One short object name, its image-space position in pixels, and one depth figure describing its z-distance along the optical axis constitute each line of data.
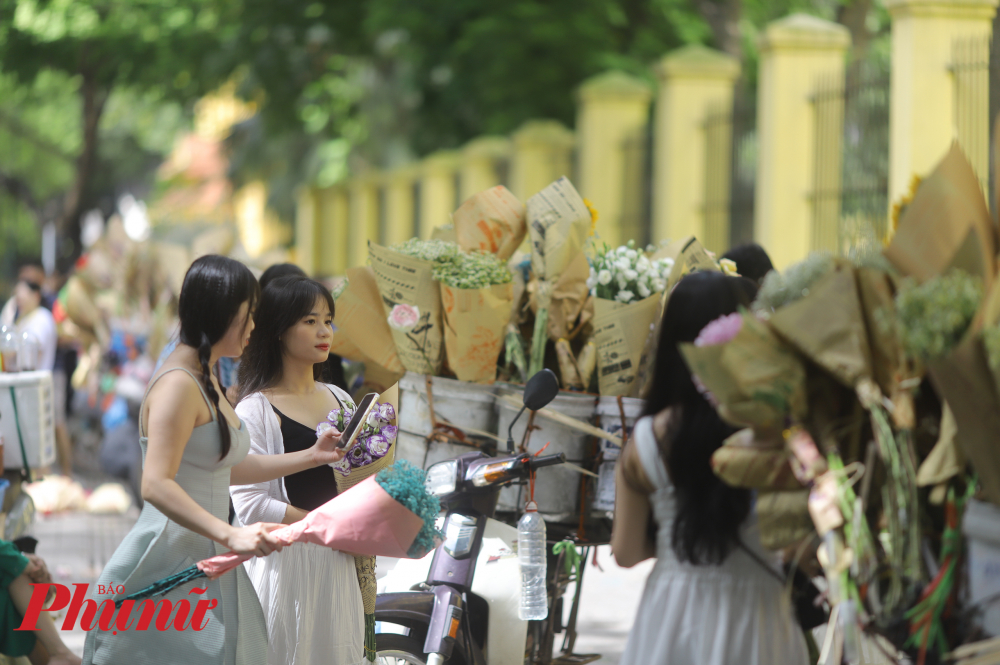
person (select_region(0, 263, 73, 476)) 18.61
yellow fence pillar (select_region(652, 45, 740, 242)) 21.14
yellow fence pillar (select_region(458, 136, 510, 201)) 28.30
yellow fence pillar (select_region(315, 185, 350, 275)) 45.16
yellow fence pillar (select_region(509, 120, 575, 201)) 25.73
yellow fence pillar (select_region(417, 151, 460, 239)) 32.31
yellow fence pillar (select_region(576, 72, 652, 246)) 23.73
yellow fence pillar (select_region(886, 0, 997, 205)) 14.59
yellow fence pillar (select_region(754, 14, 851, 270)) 17.91
